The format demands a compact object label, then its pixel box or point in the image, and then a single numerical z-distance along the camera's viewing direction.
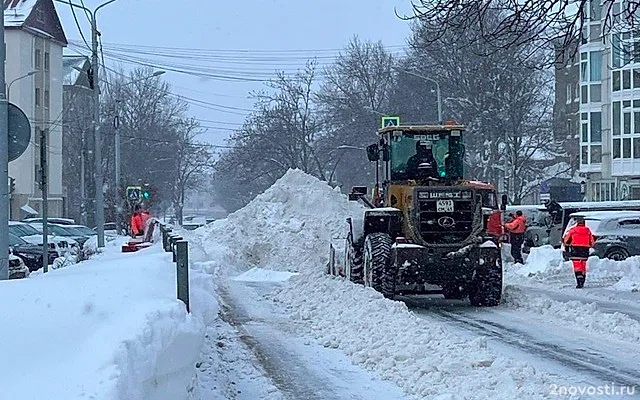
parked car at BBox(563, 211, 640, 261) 28.17
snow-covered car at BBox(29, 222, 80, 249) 36.58
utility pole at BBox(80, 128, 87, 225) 59.05
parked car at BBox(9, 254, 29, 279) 22.78
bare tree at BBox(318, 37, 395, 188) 57.56
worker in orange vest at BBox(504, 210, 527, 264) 29.42
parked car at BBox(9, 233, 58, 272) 30.83
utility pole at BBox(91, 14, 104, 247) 31.39
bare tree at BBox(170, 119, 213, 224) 75.06
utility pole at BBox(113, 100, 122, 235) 42.42
